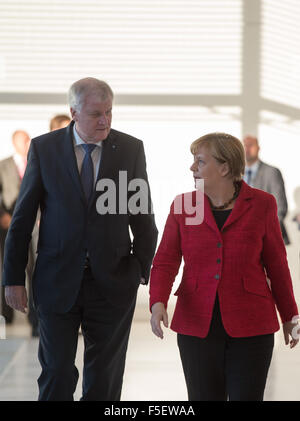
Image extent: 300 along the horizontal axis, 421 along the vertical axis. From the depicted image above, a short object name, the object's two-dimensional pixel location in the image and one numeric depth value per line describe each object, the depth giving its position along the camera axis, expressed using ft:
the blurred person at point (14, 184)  35.36
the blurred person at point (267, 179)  38.72
